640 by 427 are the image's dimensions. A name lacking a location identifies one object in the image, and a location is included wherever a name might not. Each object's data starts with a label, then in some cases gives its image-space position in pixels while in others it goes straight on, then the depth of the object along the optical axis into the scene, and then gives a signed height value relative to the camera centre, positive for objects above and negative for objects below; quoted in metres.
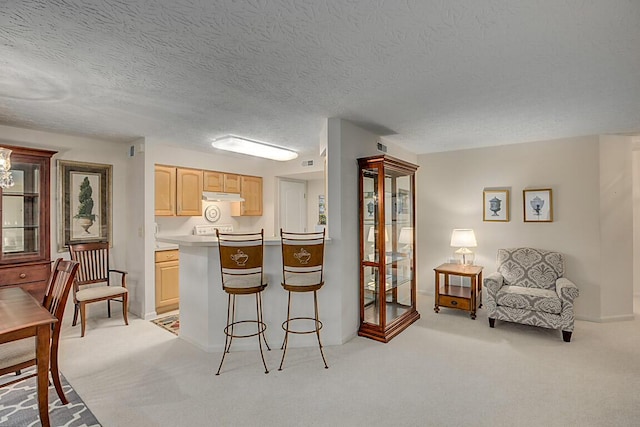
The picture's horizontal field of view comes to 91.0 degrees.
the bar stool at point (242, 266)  2.76 -0.47
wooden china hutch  3.30 -0.08
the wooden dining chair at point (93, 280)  3.68 -0.85
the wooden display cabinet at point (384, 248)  3.46 -0.42
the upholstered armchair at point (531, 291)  3.42 -0.95
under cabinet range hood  4.93 +0.27
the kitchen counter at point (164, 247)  4.33 -0.47
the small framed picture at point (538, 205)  4.25 +0.09
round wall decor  5.32 +0.00
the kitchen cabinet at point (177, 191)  4.44 +0.33
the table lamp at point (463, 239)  4.41 -0.38
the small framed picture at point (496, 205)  4.55 +0.10
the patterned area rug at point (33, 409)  2.09 -1.38
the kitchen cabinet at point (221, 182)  5.08 +0.53
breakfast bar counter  3.18 -0.93
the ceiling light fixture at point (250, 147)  4.02 +0.86
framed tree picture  3.95 +0.15
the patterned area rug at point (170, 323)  3.78 -1.39
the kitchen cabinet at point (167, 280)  4.29 -0.94
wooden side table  4.12 -1.11
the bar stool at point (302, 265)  2.88 -0.48
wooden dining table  1.85 -0.70
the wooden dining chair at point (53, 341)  1.99 -0.86
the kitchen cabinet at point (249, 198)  5.68 +0.28
